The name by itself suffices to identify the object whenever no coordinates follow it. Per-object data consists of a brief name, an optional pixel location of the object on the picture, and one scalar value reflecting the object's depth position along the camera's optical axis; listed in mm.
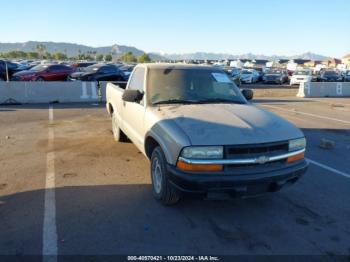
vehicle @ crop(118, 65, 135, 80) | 24247
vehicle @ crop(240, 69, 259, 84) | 36031
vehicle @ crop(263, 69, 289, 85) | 36500
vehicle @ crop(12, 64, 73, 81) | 21750
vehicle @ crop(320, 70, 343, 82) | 35156
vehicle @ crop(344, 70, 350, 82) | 38538
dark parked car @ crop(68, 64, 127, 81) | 22212
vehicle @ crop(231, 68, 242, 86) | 34912
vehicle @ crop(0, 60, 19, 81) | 26178
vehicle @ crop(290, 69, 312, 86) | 32281
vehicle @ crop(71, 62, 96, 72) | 39406
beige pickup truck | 4180
